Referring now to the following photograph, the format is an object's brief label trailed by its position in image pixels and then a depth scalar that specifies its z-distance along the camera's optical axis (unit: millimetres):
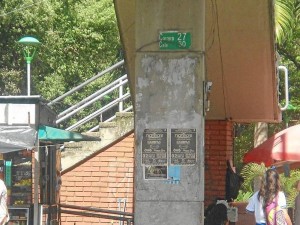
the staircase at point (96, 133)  18141
